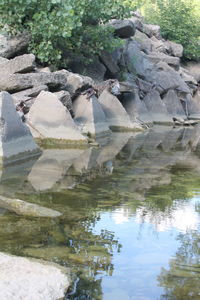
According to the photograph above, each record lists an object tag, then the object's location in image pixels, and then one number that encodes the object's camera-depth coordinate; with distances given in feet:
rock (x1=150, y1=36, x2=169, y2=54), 91.29
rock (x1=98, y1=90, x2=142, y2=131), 54.54
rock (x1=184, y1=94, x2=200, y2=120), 82.79
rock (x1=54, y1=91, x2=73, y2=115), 43.29
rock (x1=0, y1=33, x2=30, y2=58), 49.67
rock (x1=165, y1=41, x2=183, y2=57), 94.53
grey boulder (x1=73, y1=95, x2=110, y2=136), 46.50
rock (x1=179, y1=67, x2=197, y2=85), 90.22
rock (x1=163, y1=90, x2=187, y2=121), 75.41
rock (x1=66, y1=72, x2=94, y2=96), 48.37
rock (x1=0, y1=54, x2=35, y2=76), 44.27
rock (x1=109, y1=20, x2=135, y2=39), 69.26
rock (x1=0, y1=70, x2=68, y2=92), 43.55
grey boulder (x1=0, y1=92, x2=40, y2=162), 30.96
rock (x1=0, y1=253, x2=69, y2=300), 11.60
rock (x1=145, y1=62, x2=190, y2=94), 76.54
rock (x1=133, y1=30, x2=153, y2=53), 87.35
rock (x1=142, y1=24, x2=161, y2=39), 93.76
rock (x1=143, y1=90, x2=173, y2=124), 69.77
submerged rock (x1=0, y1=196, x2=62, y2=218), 19.19
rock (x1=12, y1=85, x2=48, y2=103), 41.91
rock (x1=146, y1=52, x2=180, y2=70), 84.07
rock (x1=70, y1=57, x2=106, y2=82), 59.79
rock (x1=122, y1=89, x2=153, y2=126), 62.44
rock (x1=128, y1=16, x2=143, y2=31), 88.02
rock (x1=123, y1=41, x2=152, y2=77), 74.43
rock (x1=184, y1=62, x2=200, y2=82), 101.44
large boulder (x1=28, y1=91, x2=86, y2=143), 38.86
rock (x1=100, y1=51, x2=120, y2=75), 65.58
